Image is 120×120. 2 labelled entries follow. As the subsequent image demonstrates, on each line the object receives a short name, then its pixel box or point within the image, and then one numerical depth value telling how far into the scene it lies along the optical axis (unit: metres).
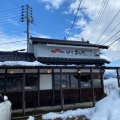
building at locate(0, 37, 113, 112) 9.56
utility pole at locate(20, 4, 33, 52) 19.86
